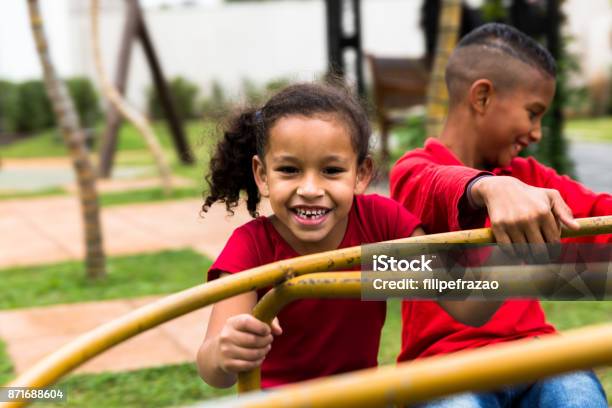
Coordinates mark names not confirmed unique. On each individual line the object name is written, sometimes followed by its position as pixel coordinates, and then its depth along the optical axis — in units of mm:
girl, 3138
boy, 3114
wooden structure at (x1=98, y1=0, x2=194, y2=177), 18870
